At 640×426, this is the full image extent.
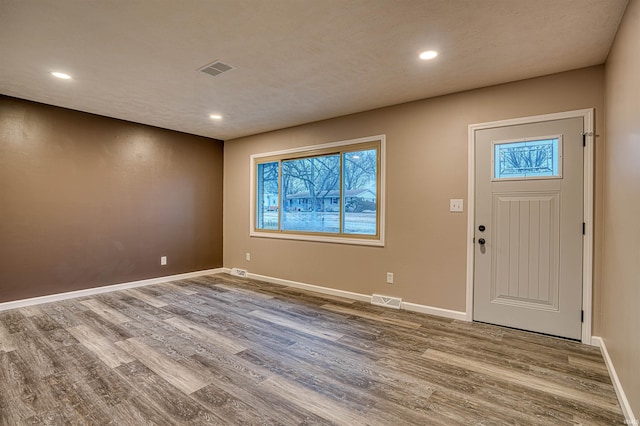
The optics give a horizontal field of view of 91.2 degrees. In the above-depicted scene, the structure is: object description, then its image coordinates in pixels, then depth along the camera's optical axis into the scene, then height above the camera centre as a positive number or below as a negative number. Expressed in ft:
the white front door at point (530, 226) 9.30 -0.46
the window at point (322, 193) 13.48 +0.88
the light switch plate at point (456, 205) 11.11 +0.23
